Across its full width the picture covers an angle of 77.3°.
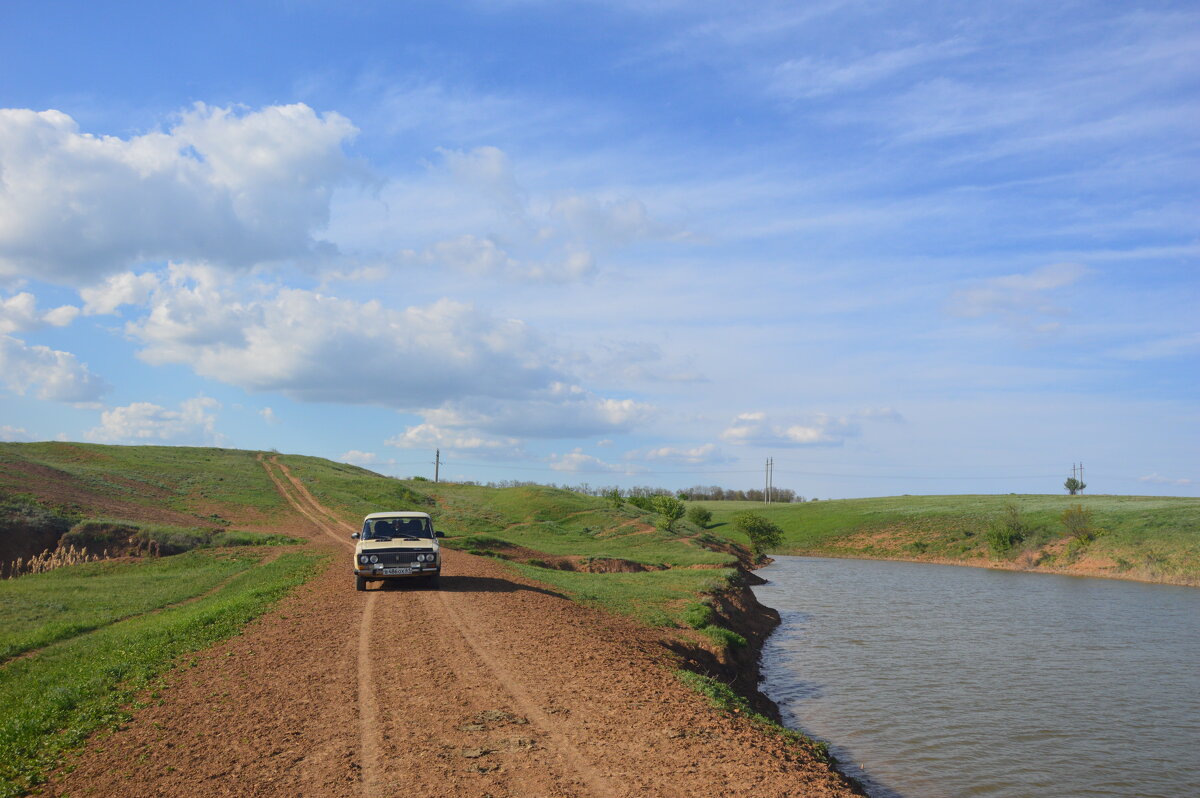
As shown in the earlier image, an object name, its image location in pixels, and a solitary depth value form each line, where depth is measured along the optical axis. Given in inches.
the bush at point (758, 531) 2662.4
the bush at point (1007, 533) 2600.9
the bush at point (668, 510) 2350.3
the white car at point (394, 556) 738.2
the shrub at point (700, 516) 3169.3
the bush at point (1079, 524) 2464.8
